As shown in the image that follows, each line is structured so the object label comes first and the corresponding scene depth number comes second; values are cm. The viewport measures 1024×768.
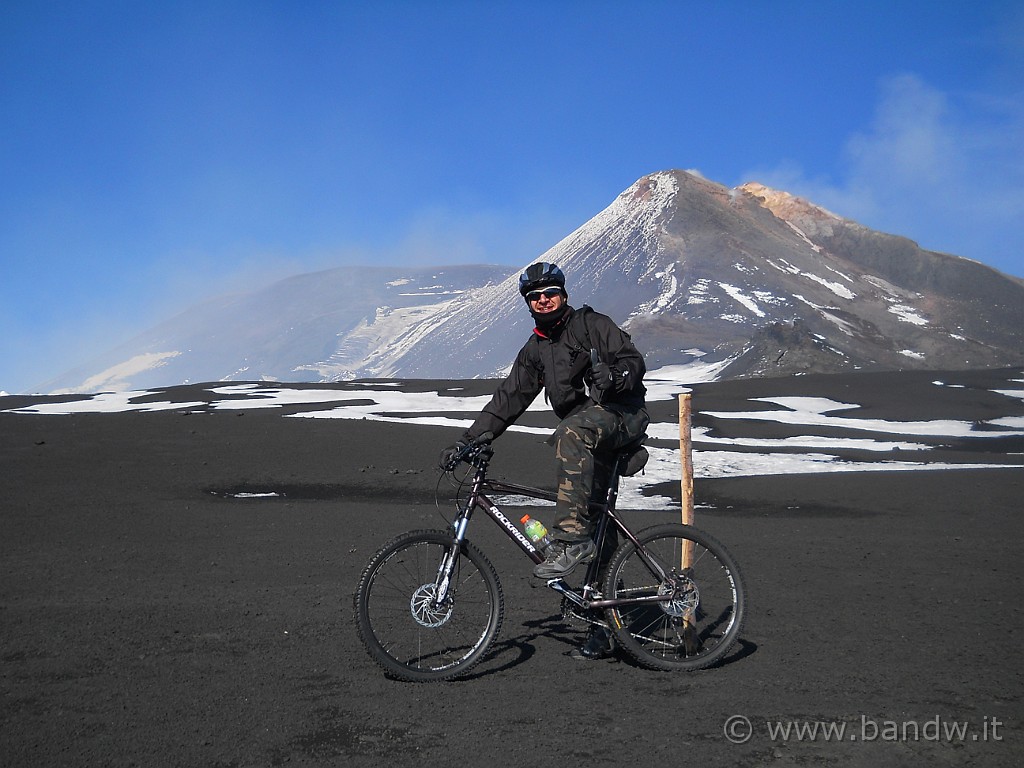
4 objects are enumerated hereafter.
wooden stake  576
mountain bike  502
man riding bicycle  503
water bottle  522
